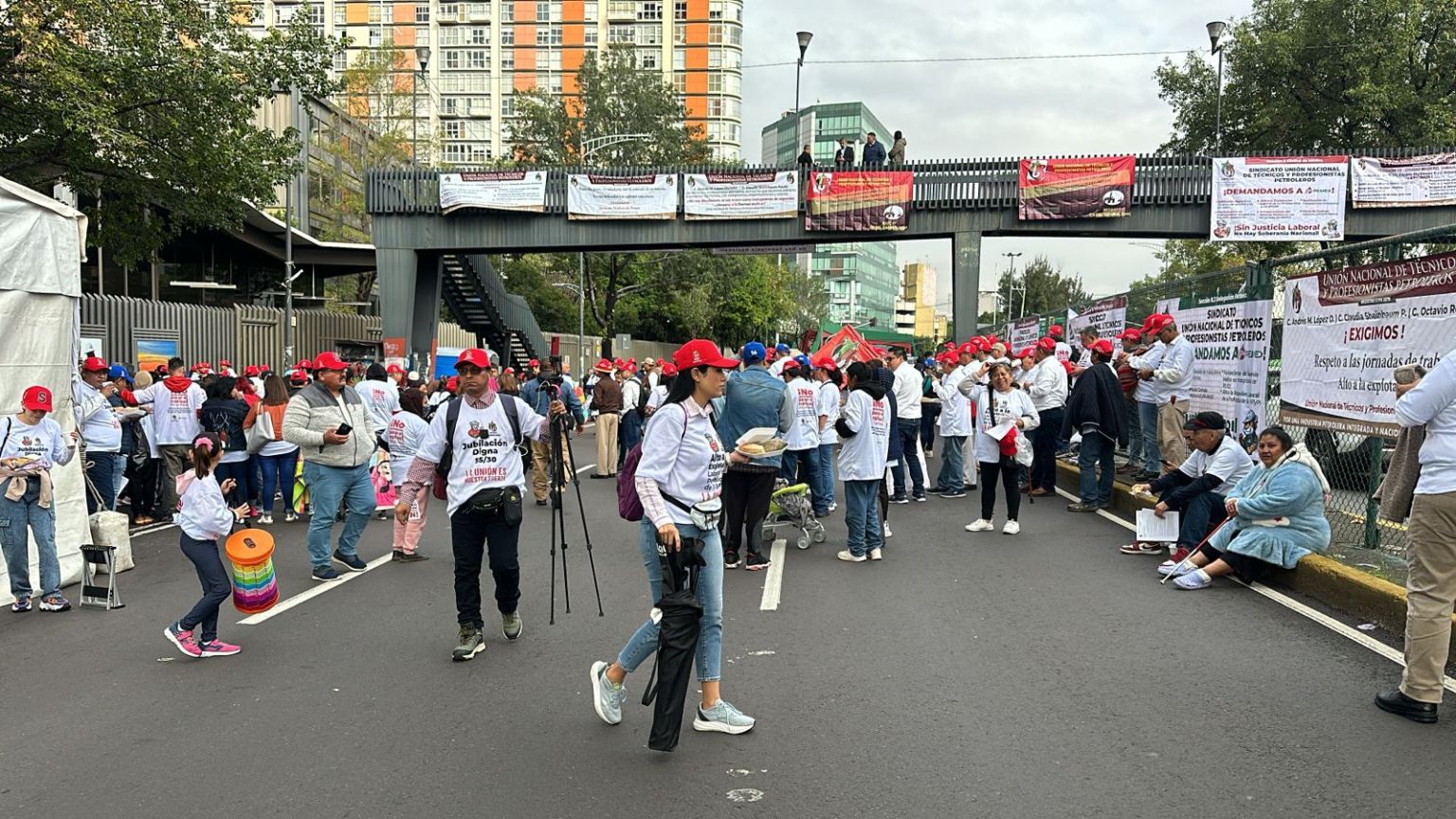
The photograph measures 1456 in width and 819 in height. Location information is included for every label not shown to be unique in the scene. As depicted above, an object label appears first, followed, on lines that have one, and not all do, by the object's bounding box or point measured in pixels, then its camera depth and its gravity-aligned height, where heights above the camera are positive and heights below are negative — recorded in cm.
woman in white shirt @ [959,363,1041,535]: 988 -90
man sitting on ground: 819 -111
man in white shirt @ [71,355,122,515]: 959 -103
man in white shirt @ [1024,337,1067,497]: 1300 -92
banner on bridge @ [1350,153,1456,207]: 2239 +367
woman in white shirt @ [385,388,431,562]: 866 -126
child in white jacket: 605 -128
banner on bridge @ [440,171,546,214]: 2597 +376
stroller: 968 -168
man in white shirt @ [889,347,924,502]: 1235 -82
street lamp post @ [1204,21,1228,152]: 2789 +872
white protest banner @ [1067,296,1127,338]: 1557 +41
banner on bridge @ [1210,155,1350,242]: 2238 +330
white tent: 800 +16
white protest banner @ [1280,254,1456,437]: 680 +6
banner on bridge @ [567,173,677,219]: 2564 +359
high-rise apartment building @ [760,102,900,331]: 13288 +2420
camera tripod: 642 -85
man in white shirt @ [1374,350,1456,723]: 475 -97
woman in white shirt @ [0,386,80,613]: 719 -118
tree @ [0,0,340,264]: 1416 +349
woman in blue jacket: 725 -131
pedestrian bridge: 2388 +287
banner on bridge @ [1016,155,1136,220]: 2394 +371
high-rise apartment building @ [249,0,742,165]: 9825 +2893
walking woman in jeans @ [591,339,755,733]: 467 -72
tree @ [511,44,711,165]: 4691 +1022
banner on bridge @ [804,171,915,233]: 2484 +350
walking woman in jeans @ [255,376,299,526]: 1077 -140
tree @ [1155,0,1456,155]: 2809 +799
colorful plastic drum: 612 -148
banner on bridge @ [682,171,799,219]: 2528 +363
